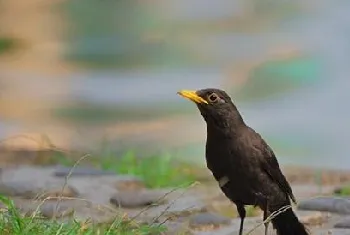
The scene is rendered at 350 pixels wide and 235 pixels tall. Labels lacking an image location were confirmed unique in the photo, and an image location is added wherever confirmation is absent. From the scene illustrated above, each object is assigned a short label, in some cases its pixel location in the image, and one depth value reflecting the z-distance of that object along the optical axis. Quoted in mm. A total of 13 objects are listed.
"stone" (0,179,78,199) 10437
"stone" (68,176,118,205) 10602
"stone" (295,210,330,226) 9273
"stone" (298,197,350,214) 9547
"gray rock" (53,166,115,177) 11727
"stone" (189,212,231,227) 9172
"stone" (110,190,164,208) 10055
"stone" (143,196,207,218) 9409
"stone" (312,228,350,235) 8727
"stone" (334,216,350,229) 8922
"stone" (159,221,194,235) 8534
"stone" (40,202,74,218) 8861
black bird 7922
